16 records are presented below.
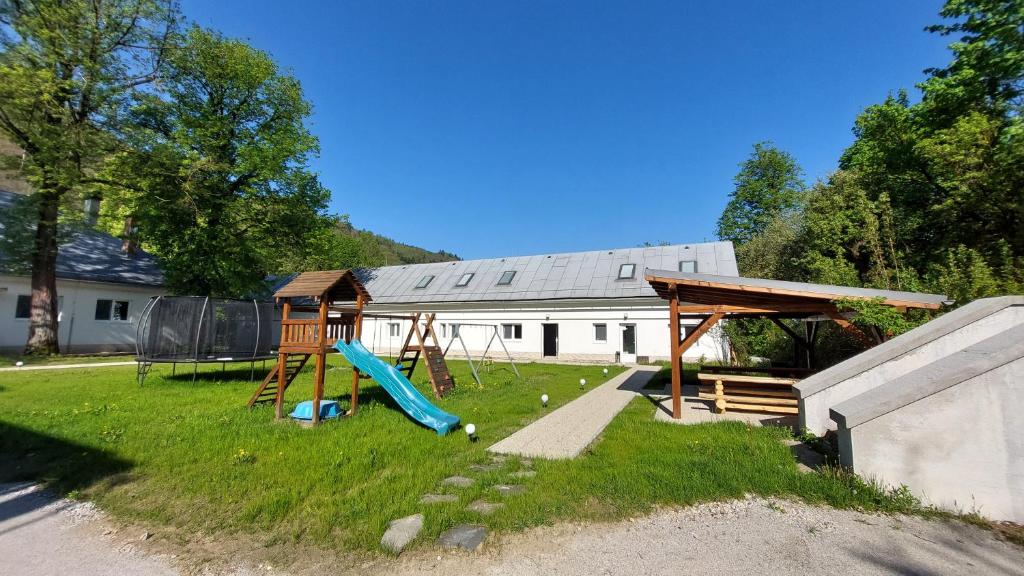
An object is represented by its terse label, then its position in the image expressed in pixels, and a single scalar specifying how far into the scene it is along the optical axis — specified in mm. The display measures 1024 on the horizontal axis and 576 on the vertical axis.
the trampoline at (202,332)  12531
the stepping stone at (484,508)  3959
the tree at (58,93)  15820
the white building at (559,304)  20922
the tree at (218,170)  17891
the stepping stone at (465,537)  3365
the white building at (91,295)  18609
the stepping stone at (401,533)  3346
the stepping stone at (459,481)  4662
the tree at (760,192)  33219
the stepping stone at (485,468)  5145
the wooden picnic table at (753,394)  8273
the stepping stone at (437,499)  4160
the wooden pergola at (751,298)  7352
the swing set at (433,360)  10219
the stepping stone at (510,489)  4414
